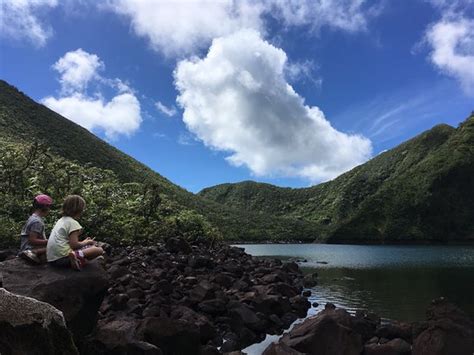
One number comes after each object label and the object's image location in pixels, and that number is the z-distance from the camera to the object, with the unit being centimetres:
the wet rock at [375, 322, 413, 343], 1469
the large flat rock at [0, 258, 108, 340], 942
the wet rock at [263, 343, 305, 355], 1159
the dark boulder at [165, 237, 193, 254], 3388
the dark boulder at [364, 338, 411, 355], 1276
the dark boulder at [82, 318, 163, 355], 977
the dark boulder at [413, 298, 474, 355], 1240
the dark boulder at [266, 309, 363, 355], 1271
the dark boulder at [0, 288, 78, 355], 652
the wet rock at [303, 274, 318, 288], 3300
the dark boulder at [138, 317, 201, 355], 1175
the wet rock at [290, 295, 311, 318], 2131
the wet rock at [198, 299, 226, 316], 1755
